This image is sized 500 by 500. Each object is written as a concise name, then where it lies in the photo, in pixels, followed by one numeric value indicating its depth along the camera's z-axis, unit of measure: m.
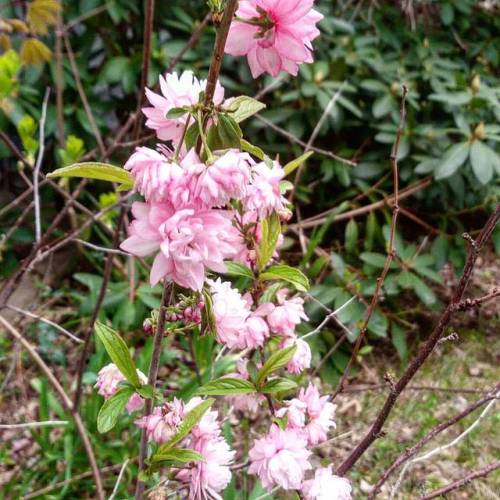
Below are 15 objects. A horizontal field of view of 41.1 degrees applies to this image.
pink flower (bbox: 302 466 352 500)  0.29
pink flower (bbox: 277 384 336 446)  0.30
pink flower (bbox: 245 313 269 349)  0.29
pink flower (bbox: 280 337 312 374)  0.31
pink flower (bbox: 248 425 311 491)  0.29
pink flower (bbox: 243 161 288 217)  0.24
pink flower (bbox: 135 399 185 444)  0.27
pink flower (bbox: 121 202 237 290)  0.19
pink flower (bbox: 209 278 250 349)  0.26
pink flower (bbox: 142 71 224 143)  0.22
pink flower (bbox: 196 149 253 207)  0.19
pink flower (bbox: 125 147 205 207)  0.19
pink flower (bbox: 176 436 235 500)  0.28
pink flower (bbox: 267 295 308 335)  0.30
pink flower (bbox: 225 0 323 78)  0.21
